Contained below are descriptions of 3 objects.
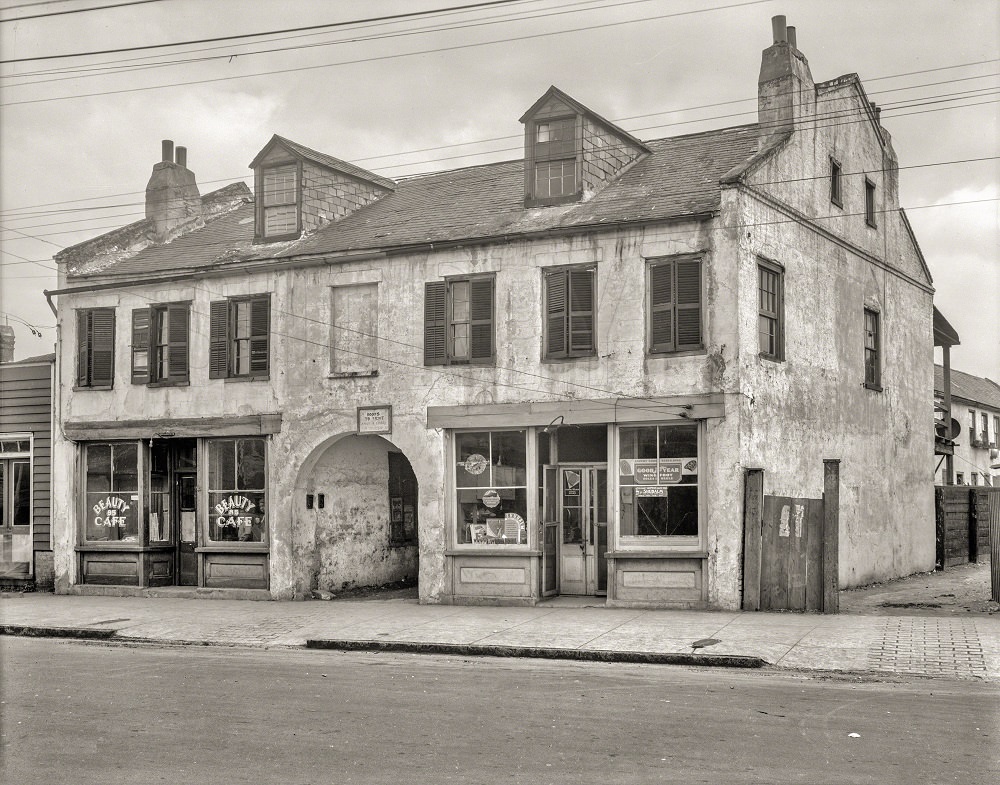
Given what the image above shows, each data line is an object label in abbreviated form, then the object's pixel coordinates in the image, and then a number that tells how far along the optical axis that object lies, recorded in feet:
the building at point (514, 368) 55.06
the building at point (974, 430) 140.67
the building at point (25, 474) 71.77
